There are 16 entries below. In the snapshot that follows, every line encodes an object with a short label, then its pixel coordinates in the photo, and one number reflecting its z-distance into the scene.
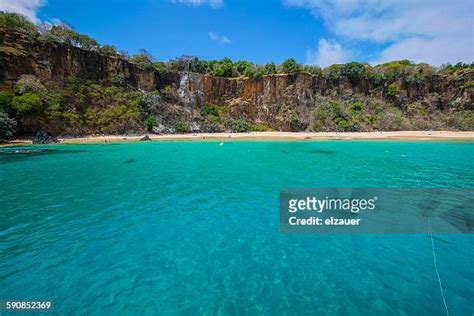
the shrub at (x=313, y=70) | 60.33
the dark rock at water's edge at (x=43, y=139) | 32.62
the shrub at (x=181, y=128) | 50.56
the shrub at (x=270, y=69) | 61.51
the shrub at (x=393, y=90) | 59.22
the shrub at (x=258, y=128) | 55.44
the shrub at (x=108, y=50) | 53.08
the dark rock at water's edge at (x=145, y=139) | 38.42
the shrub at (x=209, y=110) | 57.54
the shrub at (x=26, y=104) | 33.28
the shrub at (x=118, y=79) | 49.56
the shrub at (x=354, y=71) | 59.37
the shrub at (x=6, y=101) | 32.25
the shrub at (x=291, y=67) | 58.62
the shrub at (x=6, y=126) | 30.08
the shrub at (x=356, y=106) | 56.69
